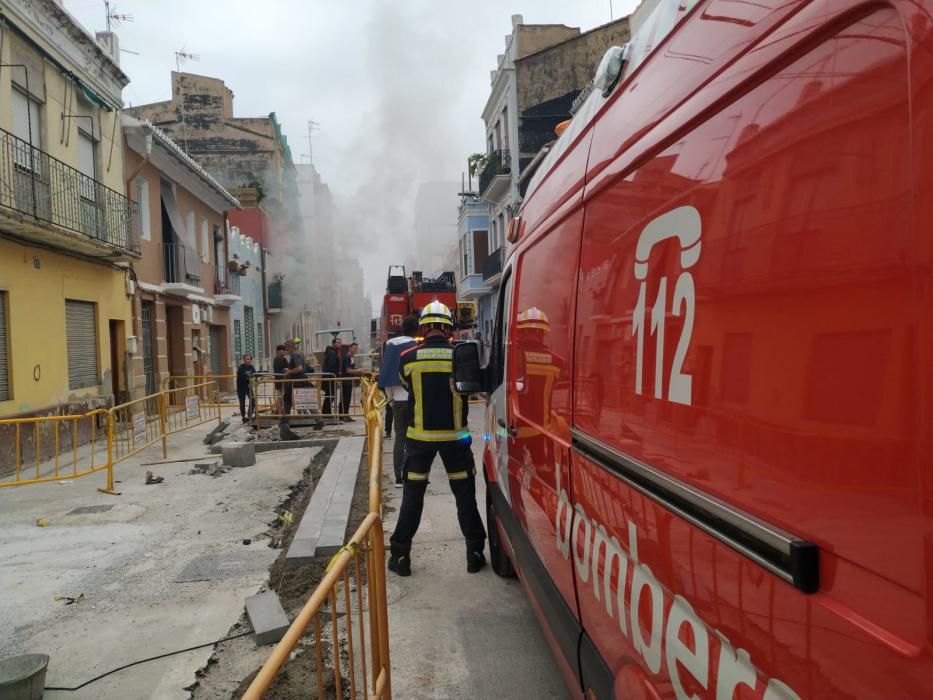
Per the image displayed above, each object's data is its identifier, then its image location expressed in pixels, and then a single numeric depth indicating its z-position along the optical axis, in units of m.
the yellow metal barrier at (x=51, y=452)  7.23
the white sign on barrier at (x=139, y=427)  8.27
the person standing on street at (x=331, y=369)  12.01
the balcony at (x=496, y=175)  25.77
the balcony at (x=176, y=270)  16.22
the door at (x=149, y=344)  15.62
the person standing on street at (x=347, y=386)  12.25
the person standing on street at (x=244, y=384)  12.64
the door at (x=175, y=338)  17.57
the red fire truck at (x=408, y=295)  23.02
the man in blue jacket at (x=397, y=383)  6.16
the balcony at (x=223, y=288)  20.95
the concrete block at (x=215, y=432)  10.84
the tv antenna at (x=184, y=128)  33.34
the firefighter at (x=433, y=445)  4.32
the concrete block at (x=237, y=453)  8.50
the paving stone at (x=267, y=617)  3.51
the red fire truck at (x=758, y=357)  0.89
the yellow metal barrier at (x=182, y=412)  9.69
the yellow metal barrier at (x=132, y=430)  8.08
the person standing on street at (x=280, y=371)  11.57
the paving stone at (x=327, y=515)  4.68
